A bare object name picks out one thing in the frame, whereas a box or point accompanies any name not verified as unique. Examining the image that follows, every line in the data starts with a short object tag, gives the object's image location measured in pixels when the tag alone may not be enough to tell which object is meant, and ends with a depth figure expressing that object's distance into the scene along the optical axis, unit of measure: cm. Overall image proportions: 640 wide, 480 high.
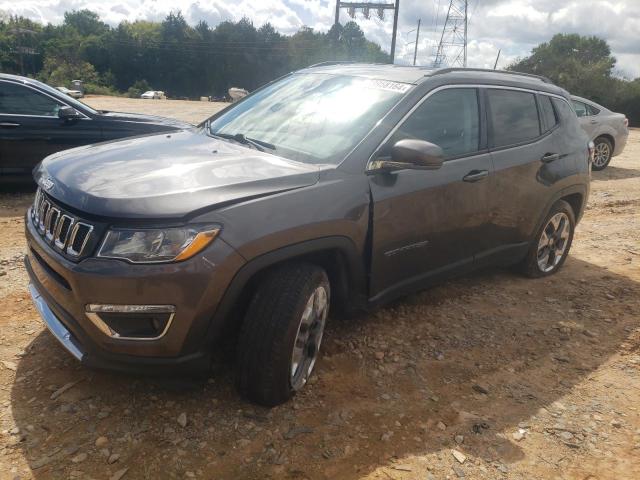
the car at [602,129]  1077
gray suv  229
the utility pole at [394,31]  2545
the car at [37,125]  642
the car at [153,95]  5514
